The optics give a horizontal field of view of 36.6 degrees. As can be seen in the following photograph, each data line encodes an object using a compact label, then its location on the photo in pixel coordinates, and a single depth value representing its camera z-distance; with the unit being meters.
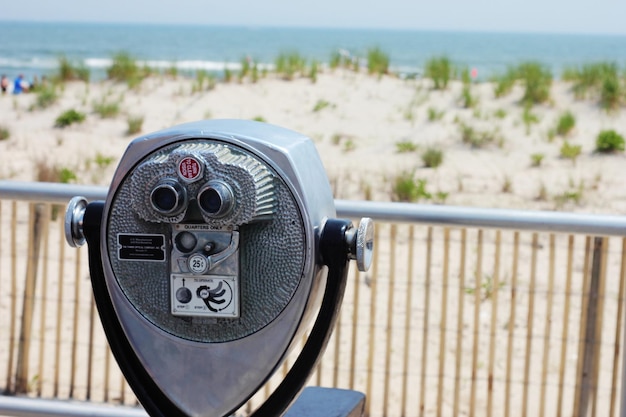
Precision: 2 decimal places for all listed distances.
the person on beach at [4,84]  17.39
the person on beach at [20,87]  16.15
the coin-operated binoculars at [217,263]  1.68
